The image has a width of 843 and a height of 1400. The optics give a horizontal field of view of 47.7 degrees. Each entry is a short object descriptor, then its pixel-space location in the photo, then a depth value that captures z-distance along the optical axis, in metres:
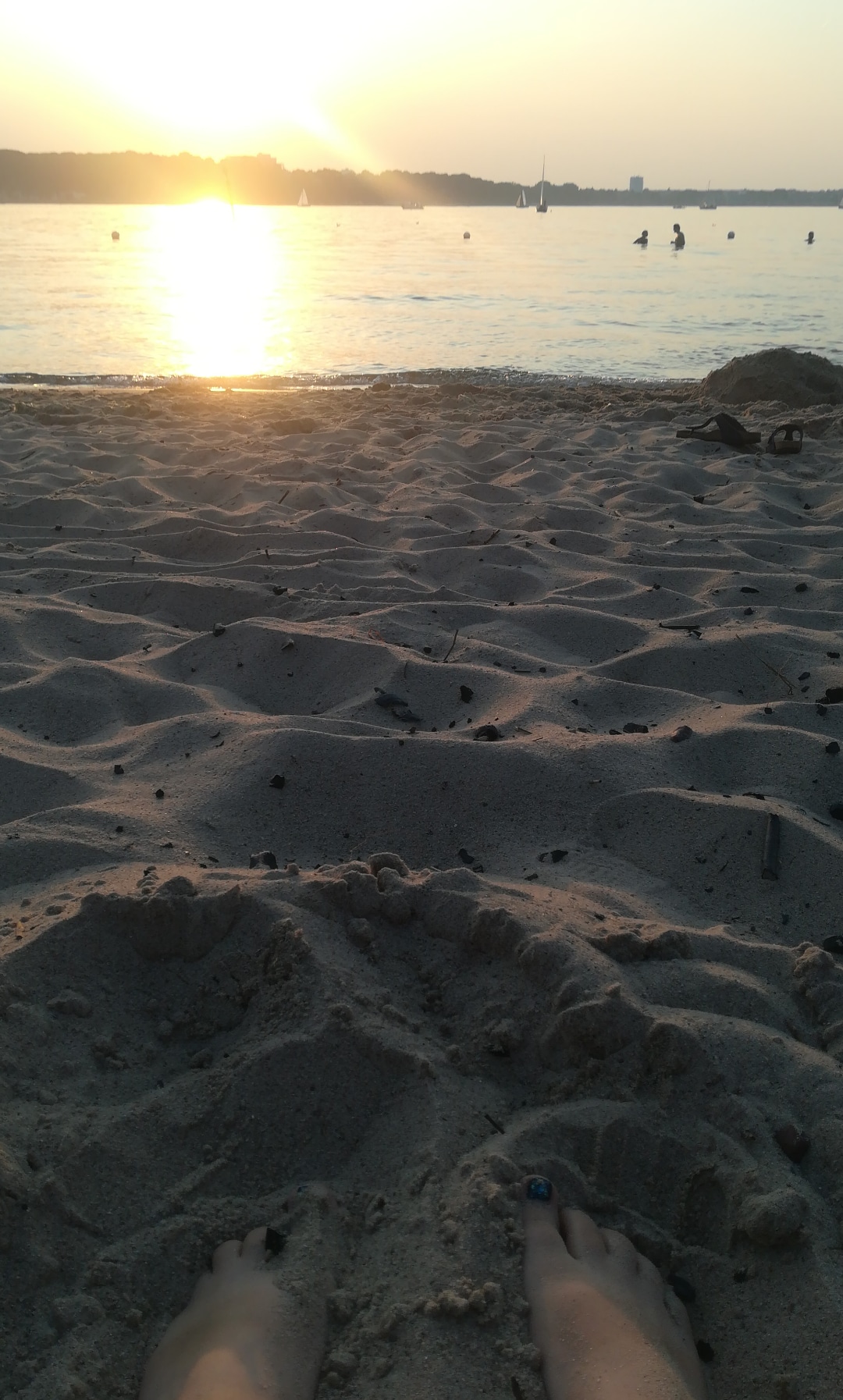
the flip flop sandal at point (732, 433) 5.75
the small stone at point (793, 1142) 1.29
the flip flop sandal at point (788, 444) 5.53
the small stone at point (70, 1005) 1.47
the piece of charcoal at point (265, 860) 1.90
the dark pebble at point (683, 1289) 1.20
